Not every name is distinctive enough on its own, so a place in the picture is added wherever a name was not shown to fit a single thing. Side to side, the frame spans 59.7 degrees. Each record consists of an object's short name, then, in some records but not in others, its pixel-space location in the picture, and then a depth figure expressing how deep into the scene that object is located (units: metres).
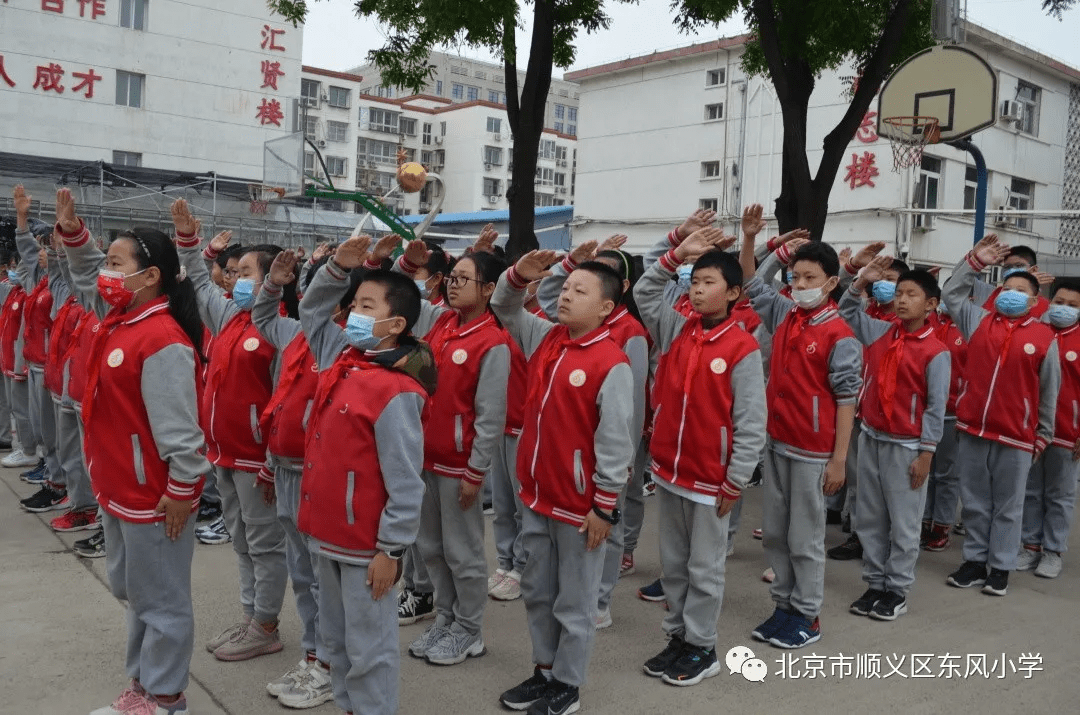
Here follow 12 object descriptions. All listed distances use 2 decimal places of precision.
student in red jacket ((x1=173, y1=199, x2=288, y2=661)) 4.18
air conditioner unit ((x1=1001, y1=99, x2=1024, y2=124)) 18.80
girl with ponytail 3.36
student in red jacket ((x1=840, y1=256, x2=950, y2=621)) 5.11
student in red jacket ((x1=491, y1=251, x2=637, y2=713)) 3.66
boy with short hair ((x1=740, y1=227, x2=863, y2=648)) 4.59
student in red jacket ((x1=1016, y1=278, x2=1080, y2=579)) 5.98
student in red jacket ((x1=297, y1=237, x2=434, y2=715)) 3.15
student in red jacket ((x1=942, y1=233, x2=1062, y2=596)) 5.59
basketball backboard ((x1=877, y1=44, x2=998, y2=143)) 8.34
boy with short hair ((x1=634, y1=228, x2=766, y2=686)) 4.03
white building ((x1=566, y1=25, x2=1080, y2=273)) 18.84
